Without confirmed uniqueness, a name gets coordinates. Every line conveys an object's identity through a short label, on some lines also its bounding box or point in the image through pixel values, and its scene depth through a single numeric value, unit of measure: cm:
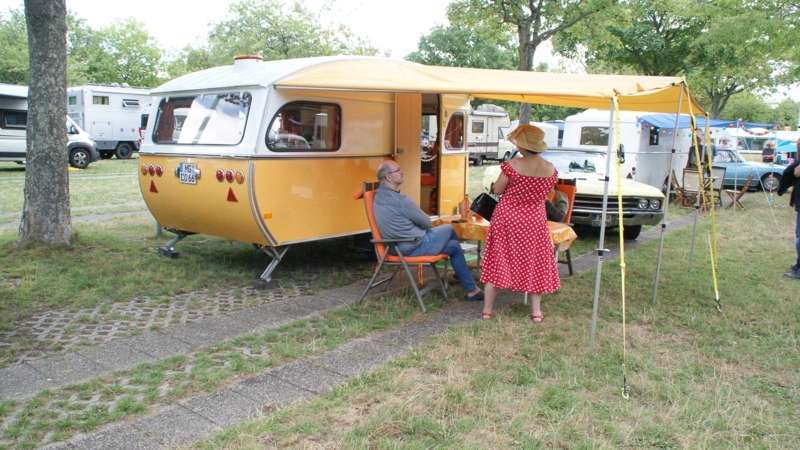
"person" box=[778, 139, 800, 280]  708
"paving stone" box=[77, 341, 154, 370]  417
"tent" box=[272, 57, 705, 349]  455
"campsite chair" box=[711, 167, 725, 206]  1370
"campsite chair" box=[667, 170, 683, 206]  1391
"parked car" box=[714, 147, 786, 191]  1838
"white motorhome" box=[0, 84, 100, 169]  1664
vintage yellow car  868
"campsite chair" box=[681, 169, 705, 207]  1391
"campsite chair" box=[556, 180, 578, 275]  668
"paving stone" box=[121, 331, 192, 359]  439
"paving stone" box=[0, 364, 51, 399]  368
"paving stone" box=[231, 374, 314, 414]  361
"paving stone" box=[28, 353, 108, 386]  391
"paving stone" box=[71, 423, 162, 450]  309
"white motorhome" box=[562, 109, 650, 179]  1510
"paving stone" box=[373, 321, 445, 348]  469
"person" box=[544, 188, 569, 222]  666
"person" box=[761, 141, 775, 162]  2089
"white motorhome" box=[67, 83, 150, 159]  2230
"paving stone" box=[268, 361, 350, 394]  387
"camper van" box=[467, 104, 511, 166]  2562
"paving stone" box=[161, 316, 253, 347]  467
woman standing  500
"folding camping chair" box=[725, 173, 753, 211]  1367
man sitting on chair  547
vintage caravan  559
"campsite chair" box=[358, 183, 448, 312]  546
